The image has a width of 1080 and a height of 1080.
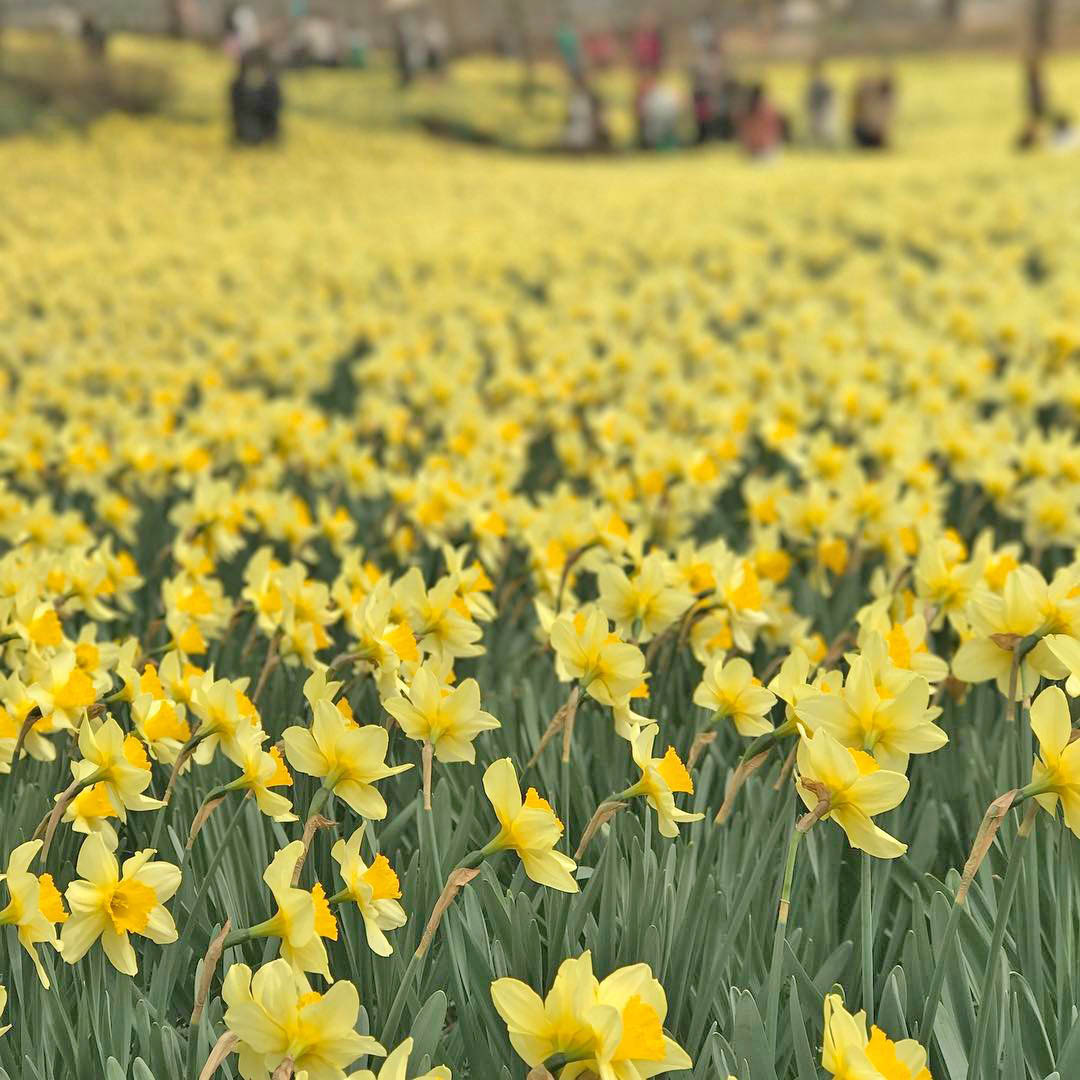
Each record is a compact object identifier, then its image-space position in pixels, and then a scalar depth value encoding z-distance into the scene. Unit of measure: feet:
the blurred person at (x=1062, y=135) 59.36
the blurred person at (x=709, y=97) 80.23
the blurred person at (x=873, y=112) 74.64
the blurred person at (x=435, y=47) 89.61
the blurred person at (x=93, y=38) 65.46
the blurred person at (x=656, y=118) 76.95
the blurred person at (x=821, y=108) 79.66
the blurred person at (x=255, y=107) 59.06
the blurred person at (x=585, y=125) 75.00
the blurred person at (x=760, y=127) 70.28
